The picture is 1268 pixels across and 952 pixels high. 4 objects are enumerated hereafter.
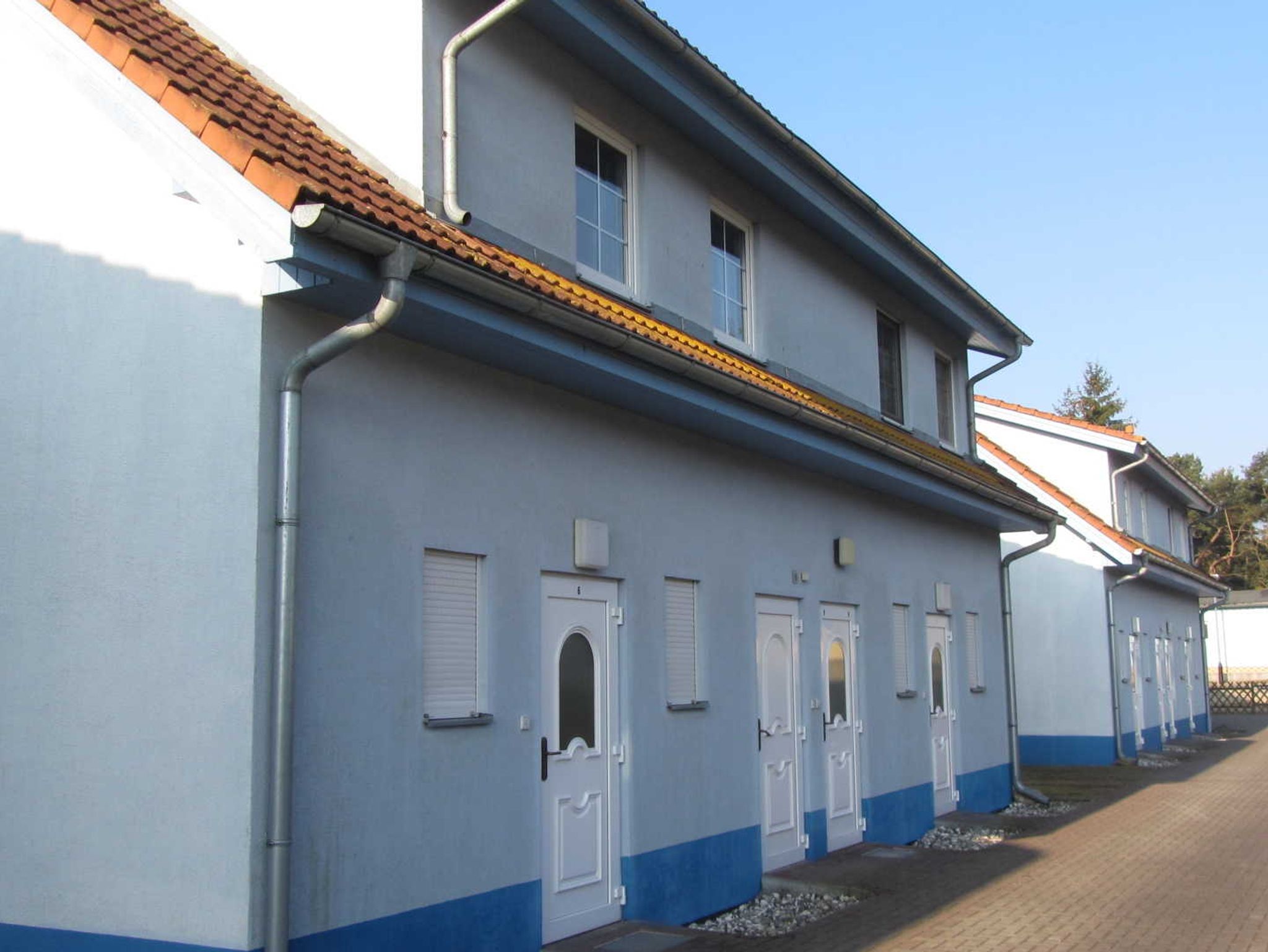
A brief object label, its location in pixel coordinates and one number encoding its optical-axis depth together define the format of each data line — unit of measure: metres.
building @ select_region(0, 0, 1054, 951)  5.70
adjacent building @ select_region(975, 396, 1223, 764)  22.33
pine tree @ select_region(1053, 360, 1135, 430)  71.50
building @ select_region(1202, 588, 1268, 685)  50.44
